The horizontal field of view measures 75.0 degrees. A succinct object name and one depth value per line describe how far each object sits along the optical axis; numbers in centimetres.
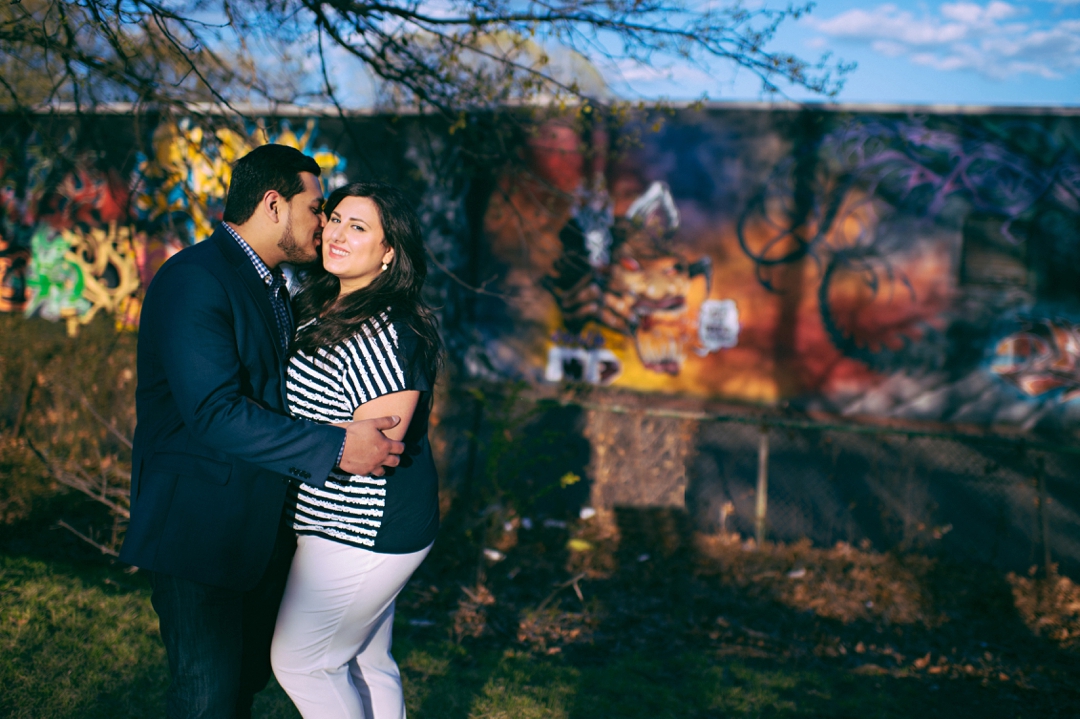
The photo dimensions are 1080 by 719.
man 181
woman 204
